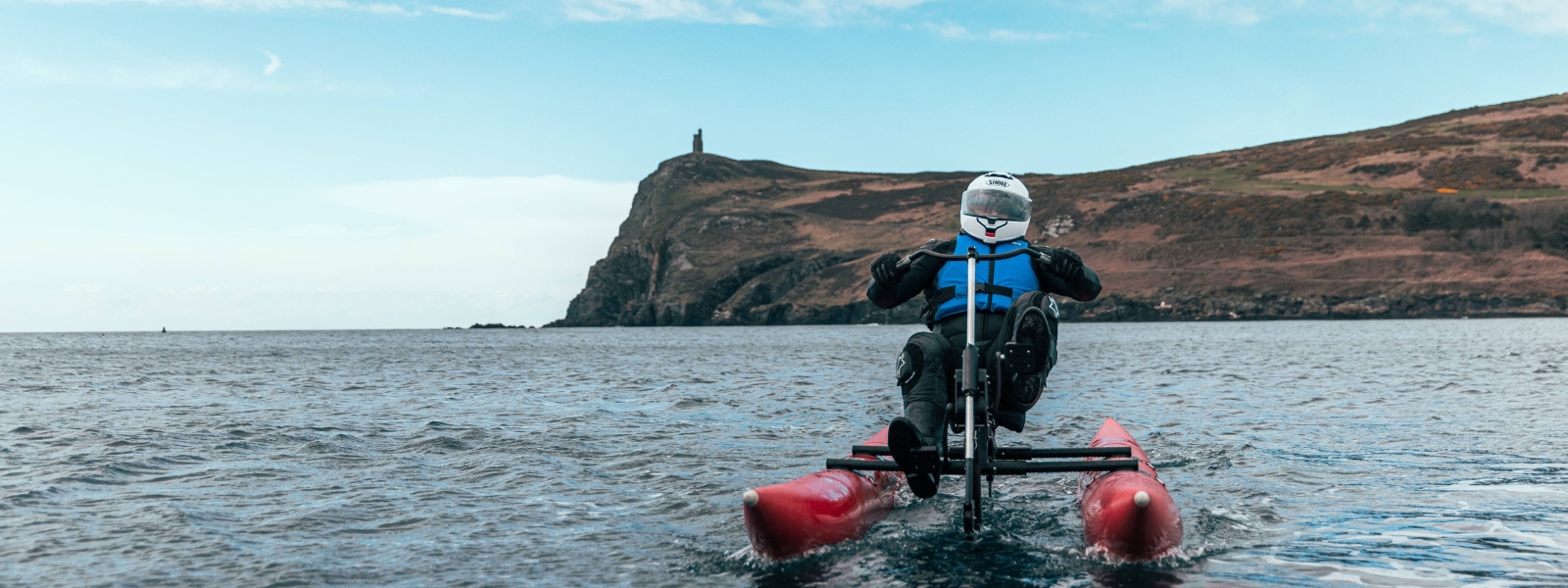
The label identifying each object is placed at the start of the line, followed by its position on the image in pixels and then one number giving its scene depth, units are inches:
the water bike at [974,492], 263.0
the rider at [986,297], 289.0
